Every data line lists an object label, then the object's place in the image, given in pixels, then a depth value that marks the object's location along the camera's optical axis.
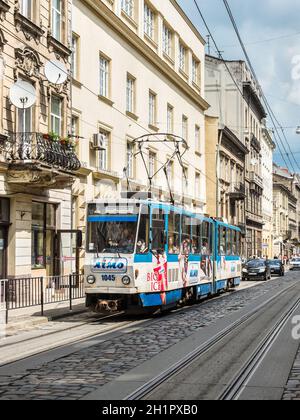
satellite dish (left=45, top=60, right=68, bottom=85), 21.69
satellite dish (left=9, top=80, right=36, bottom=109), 19.47
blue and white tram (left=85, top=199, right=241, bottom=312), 15.68
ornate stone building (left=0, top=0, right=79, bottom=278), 19.61
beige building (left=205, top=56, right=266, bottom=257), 56.12
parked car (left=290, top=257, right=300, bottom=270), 66.06
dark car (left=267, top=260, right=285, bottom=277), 48.56
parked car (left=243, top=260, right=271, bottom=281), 40.84
